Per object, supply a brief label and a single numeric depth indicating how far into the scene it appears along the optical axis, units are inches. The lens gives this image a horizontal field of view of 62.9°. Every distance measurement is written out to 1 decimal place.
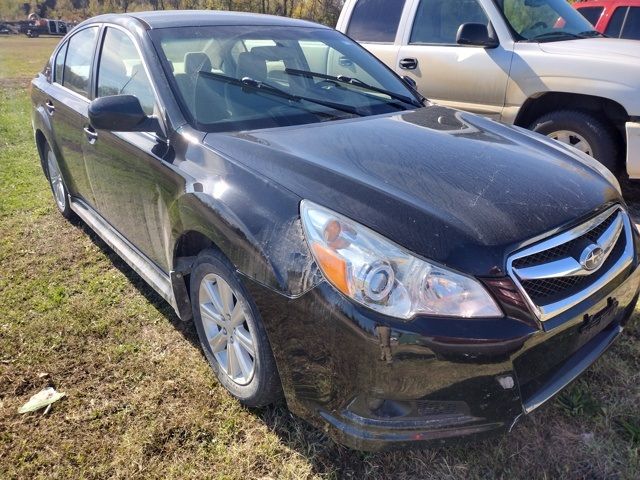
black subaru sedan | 66.9
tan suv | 166.4
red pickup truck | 275.1
